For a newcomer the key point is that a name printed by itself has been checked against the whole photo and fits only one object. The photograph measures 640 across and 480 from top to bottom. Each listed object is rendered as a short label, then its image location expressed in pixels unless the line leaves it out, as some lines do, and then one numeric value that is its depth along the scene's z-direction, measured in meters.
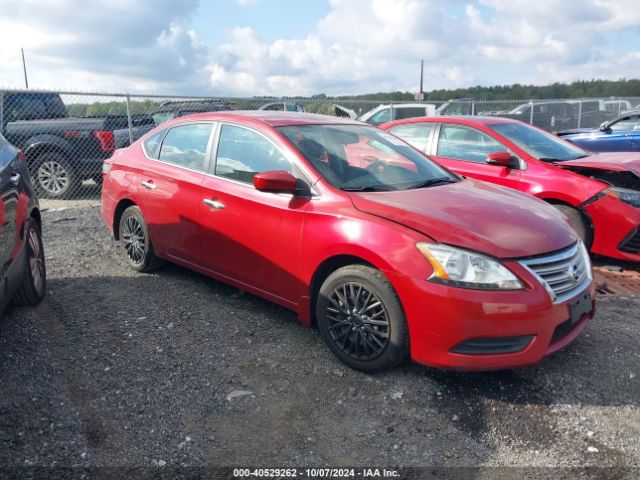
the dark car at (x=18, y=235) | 3.49
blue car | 10.77
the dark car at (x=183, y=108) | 10.87
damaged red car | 5.51
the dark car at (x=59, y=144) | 9.47
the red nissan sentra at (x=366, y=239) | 3.09
